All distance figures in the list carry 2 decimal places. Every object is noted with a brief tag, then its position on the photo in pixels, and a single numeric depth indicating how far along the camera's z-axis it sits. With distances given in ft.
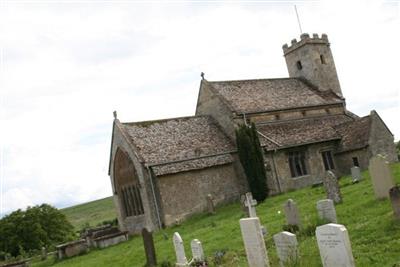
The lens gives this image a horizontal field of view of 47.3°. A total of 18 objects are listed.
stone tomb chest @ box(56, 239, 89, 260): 100.50
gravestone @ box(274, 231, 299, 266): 35.04
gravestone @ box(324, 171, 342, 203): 62.80
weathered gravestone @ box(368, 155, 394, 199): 54.49
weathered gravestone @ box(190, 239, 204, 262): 48.60
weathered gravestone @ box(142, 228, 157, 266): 56.24
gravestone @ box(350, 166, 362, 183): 85.25
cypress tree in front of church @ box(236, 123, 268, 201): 99.55
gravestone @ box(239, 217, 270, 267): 36.88
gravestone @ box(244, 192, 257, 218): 59.88
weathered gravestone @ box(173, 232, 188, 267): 50.49
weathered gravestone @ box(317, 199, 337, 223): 48.11
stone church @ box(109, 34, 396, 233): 99.60
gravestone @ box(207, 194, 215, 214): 97.64
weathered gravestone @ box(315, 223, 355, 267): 31.04
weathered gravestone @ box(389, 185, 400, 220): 40.40
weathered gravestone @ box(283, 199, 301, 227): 50.47
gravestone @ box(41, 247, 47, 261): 113.19
